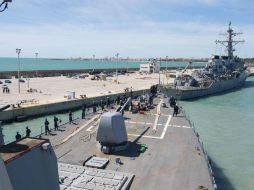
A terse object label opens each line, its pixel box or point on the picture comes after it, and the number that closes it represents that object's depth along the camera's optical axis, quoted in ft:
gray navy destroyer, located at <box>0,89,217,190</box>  31.43
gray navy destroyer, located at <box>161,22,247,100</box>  219.82
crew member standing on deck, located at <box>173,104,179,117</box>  107.33
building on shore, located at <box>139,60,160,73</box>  499.14
